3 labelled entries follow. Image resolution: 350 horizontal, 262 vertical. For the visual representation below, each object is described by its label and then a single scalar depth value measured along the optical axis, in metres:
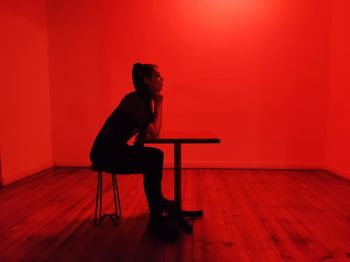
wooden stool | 2.32
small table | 1.97
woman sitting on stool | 2.10
